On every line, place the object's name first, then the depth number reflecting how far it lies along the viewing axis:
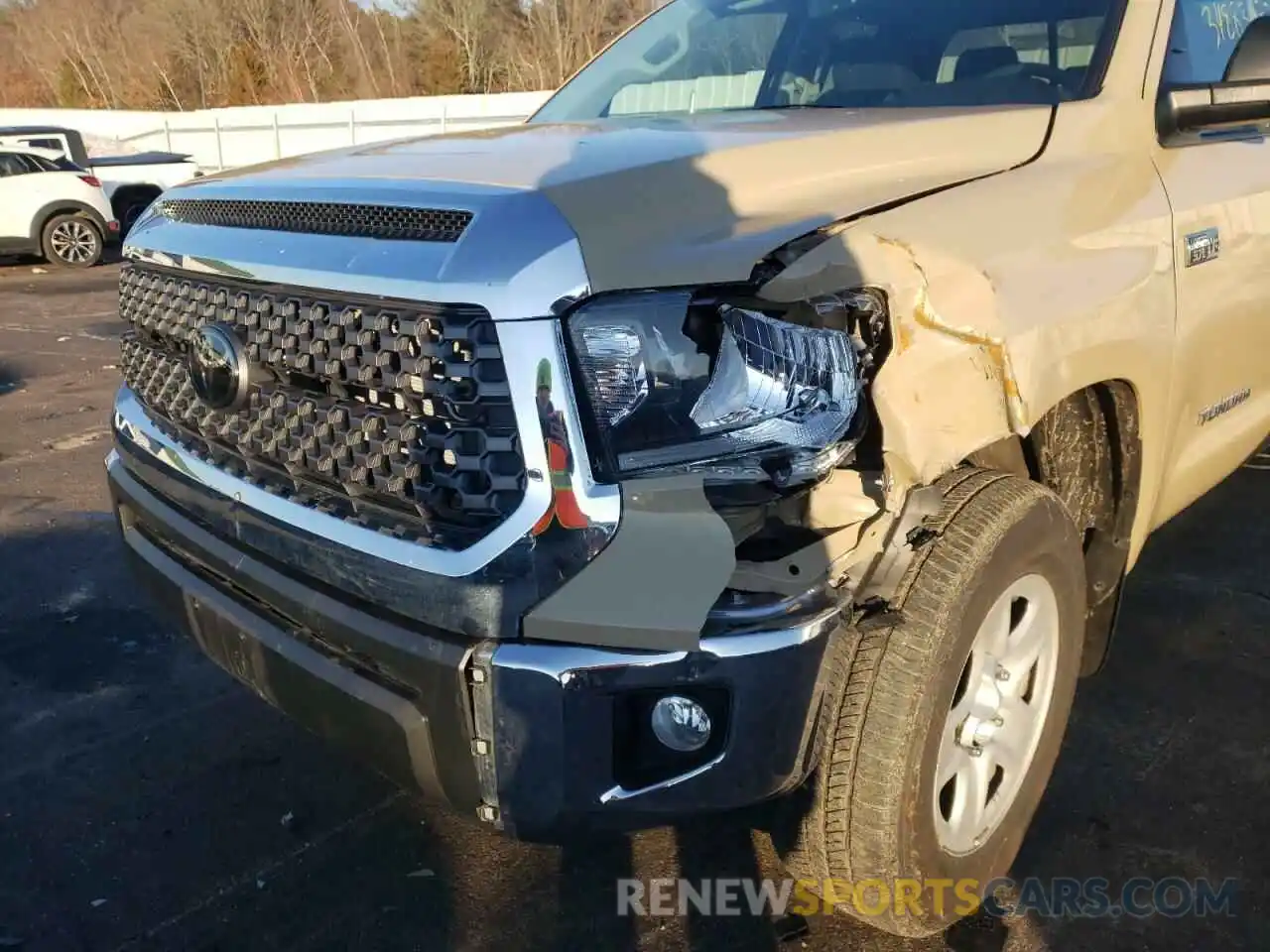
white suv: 14.23
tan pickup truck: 1.79
